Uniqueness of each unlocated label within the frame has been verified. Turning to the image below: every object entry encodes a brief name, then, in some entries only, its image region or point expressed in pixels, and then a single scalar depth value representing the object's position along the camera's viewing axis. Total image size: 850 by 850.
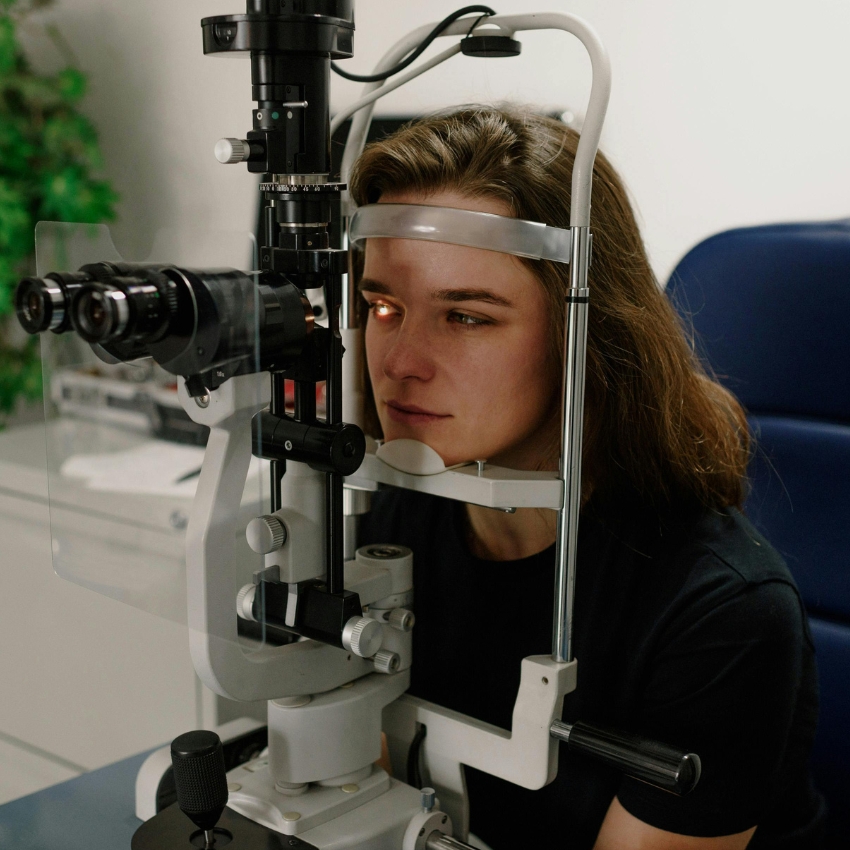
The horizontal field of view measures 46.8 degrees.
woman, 0.96
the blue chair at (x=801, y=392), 1.17
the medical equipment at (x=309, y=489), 0.69
